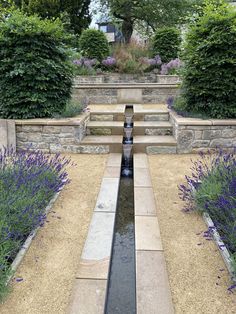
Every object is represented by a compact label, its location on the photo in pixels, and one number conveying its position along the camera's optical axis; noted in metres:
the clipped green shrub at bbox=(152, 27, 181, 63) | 9.40
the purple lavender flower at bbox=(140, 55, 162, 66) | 9.53
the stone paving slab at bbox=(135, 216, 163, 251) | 2.32
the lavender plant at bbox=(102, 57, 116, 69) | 9.52
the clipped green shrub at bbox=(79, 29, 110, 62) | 9.45
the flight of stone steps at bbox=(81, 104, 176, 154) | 4.84
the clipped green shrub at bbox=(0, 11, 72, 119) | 4.71
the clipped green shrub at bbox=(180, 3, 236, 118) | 4.70
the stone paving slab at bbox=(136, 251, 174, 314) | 1.71
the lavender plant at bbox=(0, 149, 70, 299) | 2.03
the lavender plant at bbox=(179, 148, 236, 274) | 2.21
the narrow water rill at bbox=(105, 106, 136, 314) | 1.83
